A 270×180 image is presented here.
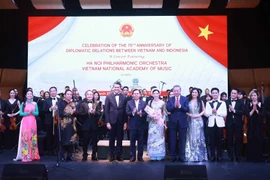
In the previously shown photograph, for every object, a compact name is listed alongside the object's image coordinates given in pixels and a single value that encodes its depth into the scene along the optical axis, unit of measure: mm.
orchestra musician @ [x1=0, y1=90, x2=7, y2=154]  6064
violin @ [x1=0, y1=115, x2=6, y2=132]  6096
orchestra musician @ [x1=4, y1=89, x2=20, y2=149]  6162
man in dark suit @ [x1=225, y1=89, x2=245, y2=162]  5235
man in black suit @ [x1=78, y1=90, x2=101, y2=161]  5215
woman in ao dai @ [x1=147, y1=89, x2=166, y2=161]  5238
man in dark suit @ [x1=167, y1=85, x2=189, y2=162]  5155
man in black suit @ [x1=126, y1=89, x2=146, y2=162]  5215
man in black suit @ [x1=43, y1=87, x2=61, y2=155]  5518
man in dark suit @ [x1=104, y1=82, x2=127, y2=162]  5250
